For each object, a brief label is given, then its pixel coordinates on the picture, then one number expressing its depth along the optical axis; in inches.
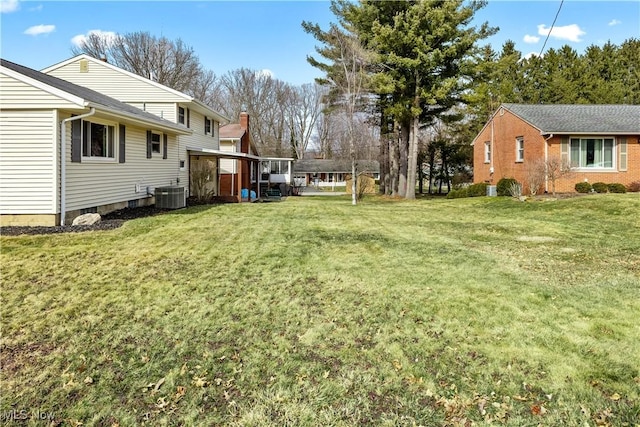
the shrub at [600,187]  687.7
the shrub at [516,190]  682.3
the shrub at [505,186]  745.0
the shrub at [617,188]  688.4
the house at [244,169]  892.2
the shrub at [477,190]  835.4
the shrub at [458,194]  872.2
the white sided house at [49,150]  353.7
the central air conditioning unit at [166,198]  533.7
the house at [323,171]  2097.7
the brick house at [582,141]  701.9
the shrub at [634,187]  700.7
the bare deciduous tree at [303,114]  2290.8
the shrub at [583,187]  690.2
